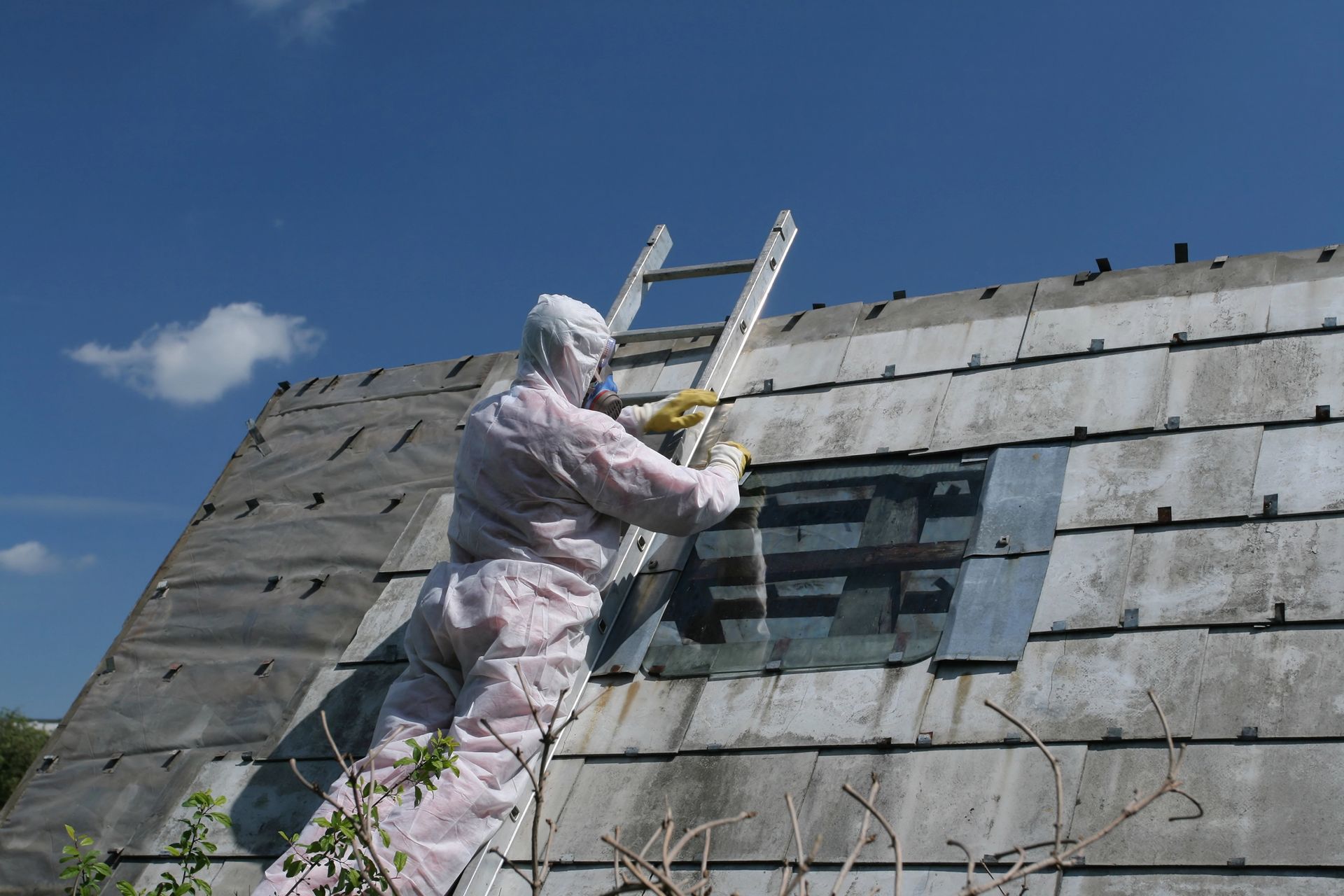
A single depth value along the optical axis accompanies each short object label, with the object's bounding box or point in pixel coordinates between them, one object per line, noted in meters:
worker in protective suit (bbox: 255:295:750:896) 3.24
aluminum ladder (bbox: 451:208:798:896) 3.77
